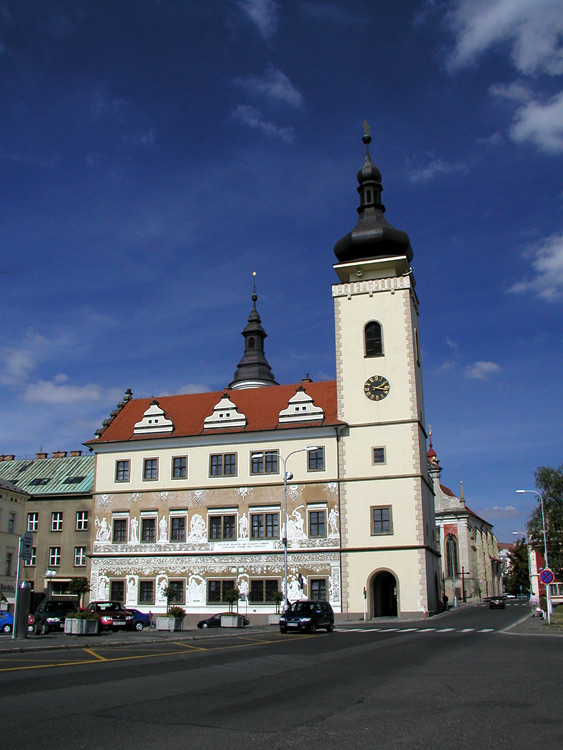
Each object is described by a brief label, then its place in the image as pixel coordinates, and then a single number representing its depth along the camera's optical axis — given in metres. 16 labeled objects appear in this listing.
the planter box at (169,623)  34.84
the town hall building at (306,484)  45.41
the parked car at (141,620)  38.69
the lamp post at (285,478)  40.28
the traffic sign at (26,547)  26.47
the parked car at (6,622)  35.41
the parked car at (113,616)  35.74
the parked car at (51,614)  34.57
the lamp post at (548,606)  35.56
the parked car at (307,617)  32.44
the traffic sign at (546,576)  33.88
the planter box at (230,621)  40.31
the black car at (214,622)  43.47
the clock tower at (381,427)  44.75
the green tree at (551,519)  64.25
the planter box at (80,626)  29.09
